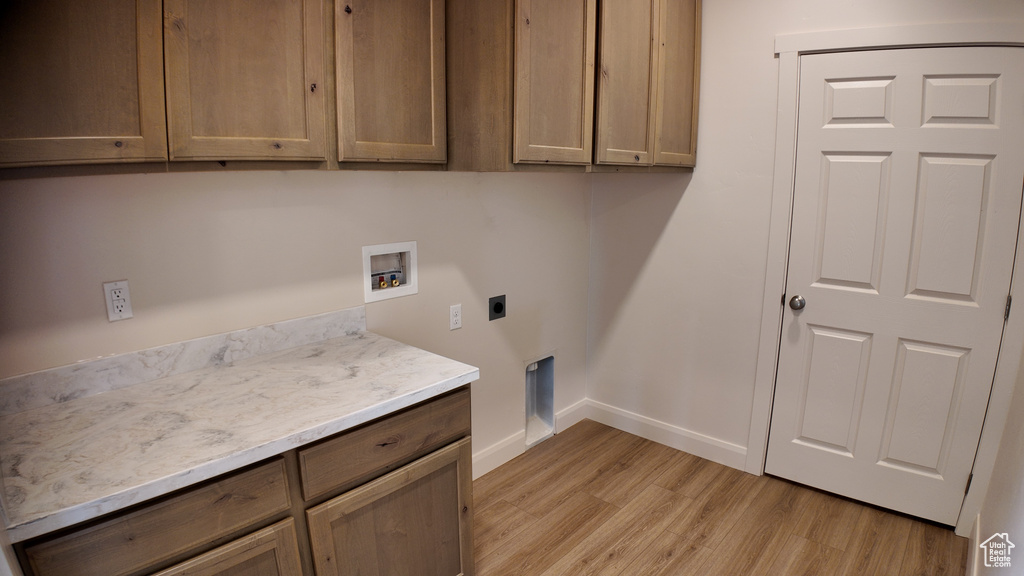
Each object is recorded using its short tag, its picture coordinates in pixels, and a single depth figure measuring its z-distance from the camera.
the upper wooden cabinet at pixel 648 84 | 2.20
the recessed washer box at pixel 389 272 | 2.16
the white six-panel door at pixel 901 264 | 2.15
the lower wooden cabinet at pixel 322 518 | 1.15
